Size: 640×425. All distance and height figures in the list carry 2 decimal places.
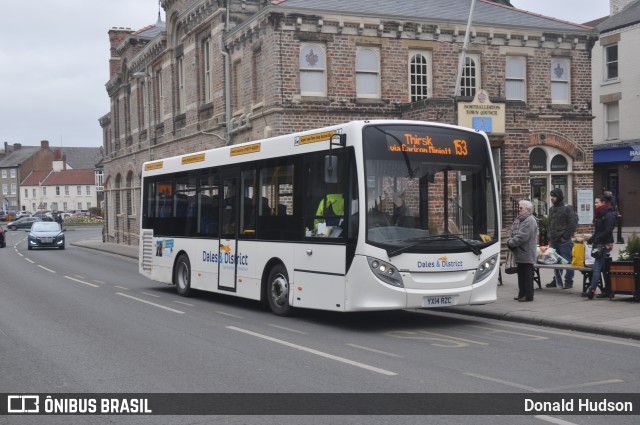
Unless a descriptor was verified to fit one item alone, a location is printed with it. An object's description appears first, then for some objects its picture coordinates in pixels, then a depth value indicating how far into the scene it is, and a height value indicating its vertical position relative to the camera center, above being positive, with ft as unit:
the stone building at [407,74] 78.23 +15.06
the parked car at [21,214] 353.51 +0.30
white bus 36.83 -0.40
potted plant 43.19 -3.46
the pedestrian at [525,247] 45.85 -2.20
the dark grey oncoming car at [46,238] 139.03 -4.17
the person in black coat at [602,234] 44.11 -1.44
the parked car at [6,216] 321.89 -0.51
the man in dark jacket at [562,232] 51.34 -1.54
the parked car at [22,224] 272.31 -3.25
